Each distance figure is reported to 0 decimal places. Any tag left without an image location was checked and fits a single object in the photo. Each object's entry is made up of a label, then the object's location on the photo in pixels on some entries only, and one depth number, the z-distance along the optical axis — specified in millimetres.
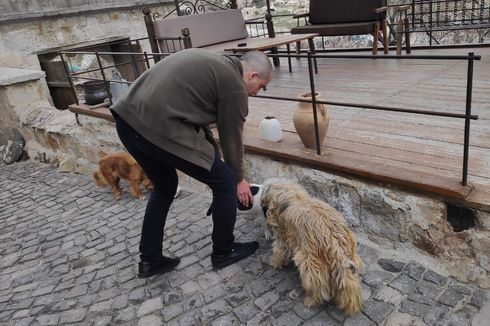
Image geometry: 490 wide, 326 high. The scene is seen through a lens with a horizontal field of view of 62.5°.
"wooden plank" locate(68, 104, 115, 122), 5168
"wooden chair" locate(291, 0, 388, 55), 6086
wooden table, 5562
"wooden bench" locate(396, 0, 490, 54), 5593
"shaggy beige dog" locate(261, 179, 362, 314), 2217
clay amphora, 3102
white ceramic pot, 3508
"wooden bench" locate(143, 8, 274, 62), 6514
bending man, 2209
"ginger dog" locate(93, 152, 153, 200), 4324
